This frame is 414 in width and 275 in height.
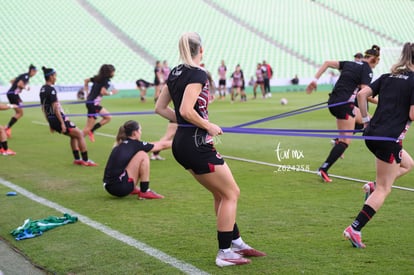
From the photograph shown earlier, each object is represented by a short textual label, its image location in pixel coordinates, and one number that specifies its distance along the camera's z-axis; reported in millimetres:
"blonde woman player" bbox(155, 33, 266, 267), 9937
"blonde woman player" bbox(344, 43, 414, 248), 11445
